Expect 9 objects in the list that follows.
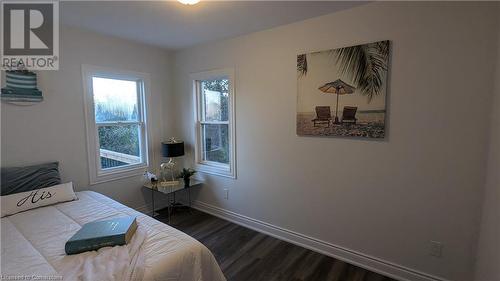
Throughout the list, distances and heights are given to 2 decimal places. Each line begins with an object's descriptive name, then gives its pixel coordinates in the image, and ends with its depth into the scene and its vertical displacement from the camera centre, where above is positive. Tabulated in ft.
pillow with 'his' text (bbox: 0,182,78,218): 6.37 -2.10
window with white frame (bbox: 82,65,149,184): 9.03 +0.10
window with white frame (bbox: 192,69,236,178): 9.91 +0.08
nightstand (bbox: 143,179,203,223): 10.11 -2.78
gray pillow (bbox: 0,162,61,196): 6.81 -1.59
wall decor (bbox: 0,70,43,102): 7.07 +1.16
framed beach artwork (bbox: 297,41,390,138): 6.45 +0.93
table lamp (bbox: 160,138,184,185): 10.63 -1.24
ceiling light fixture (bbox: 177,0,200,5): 5.86 +3.06
